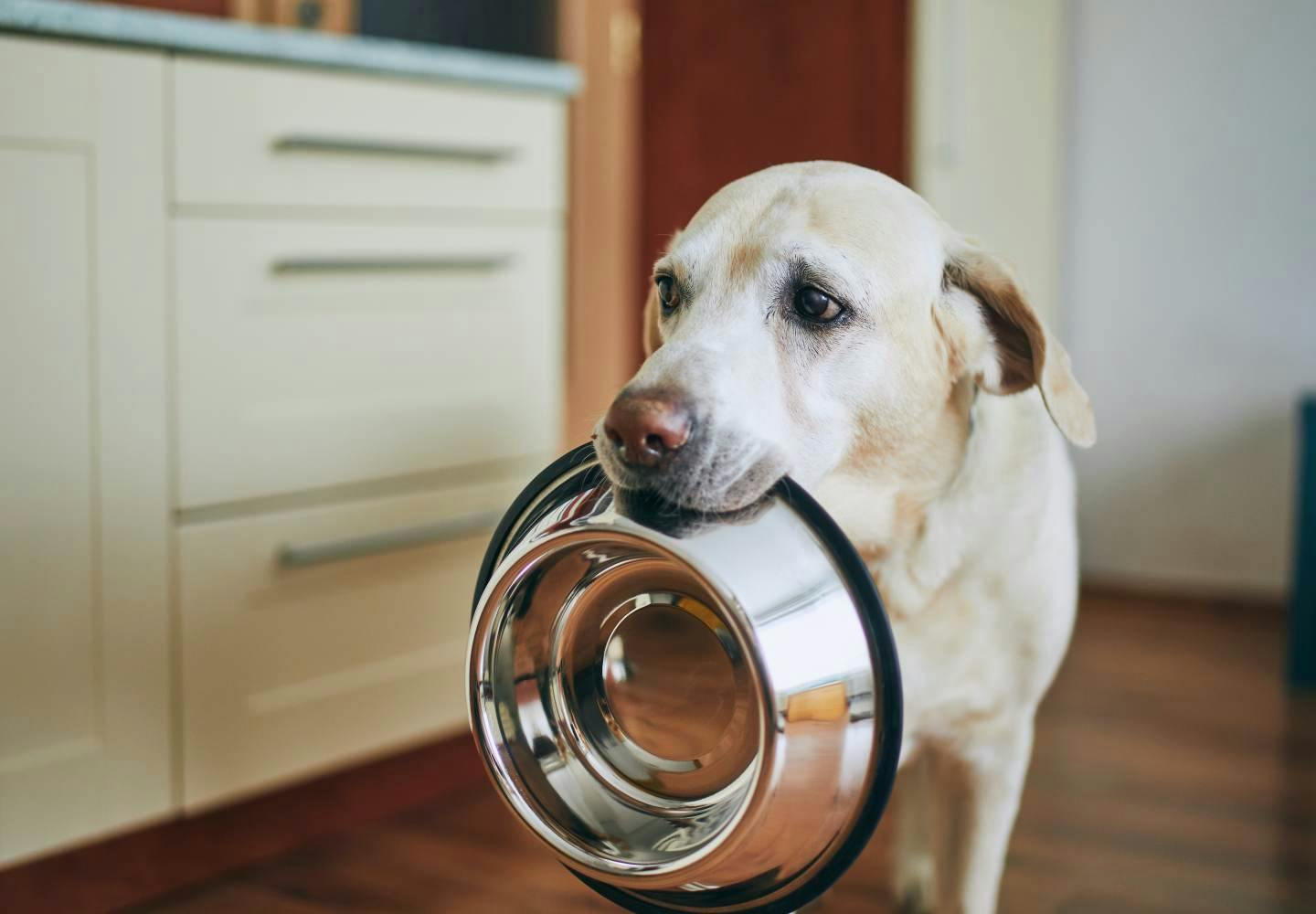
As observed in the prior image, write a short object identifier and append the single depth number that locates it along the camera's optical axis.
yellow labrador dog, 0.95
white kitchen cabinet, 1.36
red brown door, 2.88
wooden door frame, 2.22
